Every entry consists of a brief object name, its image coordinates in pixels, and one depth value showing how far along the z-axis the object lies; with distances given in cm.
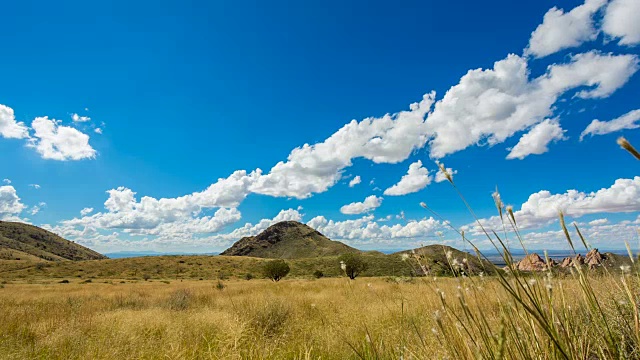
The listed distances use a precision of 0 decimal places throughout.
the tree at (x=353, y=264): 4536
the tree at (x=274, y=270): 4853
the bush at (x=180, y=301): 1390
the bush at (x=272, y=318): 874
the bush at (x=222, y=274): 6890
